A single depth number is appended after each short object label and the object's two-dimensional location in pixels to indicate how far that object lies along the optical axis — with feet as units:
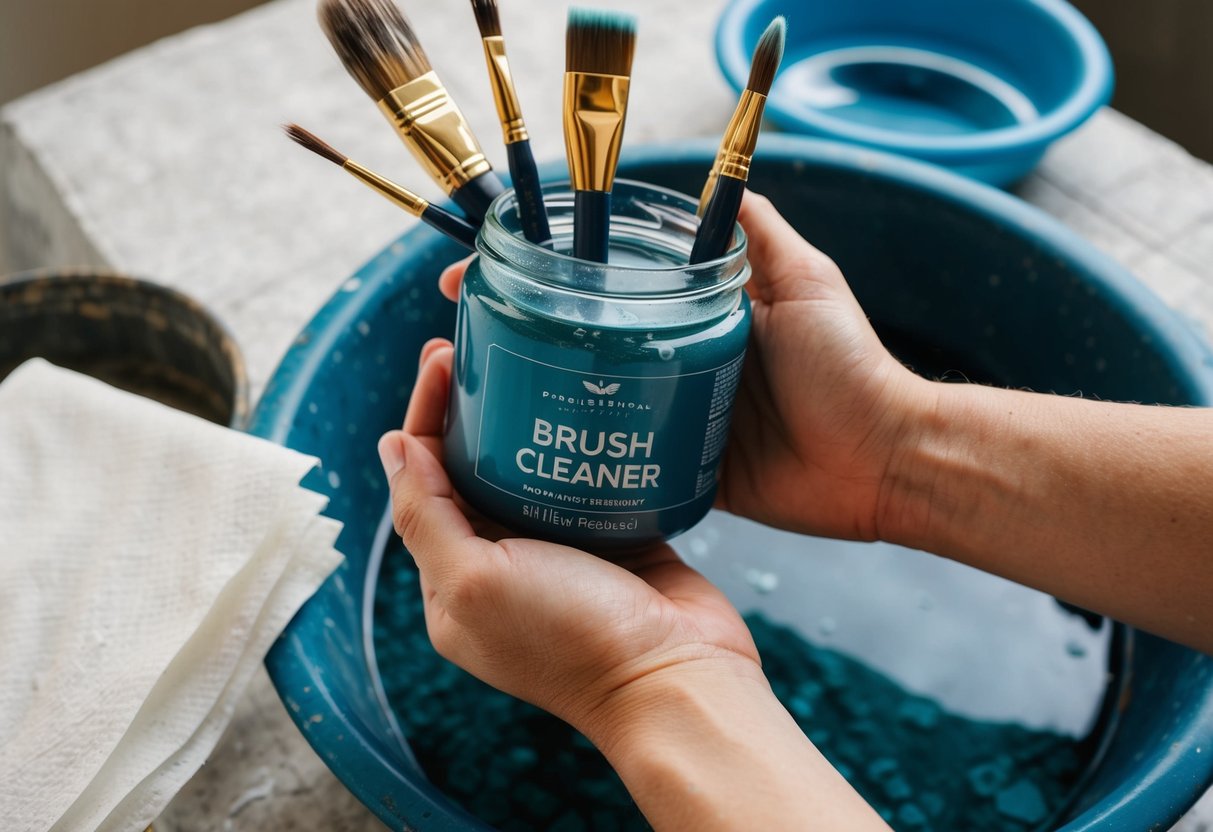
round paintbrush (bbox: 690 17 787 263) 1.45
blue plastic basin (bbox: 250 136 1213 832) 1.51
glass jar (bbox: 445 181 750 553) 1.42
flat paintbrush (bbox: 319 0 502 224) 1.49
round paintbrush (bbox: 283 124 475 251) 1.49
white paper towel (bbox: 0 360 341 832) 1.55
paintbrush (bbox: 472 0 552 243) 1.53
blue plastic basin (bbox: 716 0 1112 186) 3.11
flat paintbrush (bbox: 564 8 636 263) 1.43
